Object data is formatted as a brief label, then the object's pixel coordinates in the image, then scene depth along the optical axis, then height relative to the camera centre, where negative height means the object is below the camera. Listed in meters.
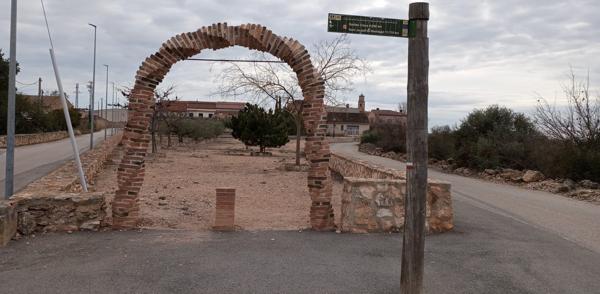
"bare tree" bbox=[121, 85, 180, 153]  32.36 +1.06
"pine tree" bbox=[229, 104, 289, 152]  36.31 +0.22
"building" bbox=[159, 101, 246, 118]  106.57 +4.62
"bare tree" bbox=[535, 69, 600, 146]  19.92 +0.56
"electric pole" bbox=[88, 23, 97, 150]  30.47 +2.33
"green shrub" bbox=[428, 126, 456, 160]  30.14 -0.37
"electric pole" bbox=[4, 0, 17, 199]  9.70 +0.01
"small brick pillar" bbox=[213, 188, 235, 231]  8.27 -1.31
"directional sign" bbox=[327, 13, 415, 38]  4.69 +0.97
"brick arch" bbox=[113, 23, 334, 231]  8.30 +0.43
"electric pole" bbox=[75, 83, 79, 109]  73.31 +3.72
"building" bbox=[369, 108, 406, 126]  99.56 +4.84
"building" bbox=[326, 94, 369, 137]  99.25 +2.18
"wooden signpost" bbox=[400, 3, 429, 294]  4.66 +0.08
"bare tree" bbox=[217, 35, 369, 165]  25.48 +2.14
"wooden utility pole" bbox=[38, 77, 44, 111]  68.96 +4.55
